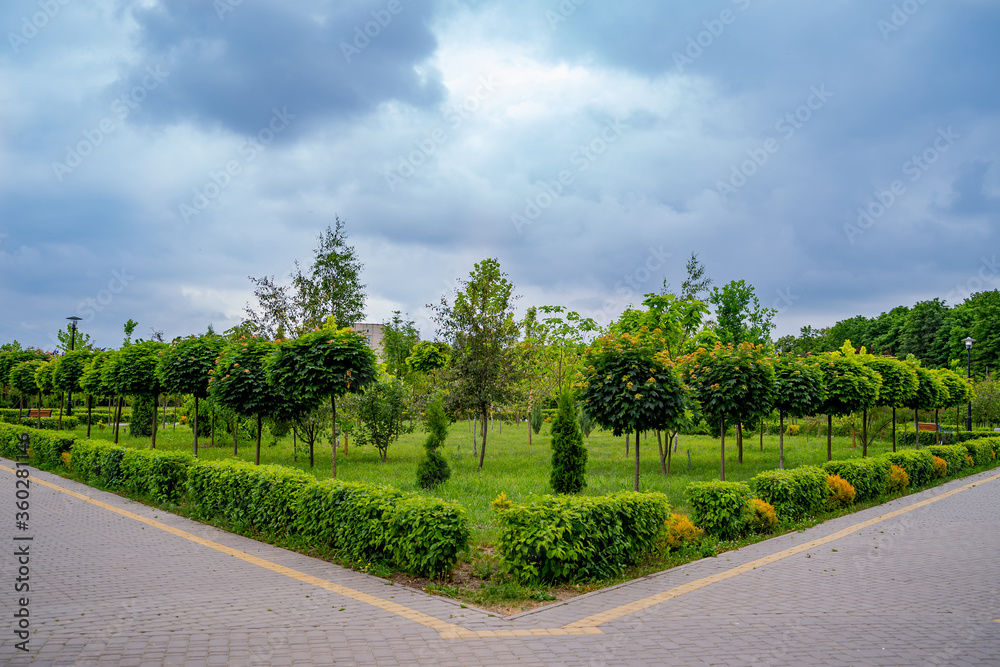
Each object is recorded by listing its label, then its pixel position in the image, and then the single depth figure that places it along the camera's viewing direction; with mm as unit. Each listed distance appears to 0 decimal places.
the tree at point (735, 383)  13711
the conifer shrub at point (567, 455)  13328
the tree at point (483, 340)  19359
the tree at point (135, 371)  18484
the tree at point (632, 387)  11016
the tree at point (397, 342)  44706
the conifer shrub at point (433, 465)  14469
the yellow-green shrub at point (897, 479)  15594
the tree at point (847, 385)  17484
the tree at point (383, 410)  20109
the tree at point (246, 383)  13930
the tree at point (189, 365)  16562
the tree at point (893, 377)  19922
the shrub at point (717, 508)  10078
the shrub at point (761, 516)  10547
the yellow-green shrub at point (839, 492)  13094
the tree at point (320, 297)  28984
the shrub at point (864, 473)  13844
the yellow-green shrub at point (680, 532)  9039
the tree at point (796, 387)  15703
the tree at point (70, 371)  23391
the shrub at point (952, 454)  19422
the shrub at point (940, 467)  18562
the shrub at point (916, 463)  16453
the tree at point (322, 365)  12383
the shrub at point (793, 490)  11383
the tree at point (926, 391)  23156
